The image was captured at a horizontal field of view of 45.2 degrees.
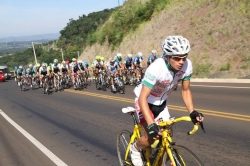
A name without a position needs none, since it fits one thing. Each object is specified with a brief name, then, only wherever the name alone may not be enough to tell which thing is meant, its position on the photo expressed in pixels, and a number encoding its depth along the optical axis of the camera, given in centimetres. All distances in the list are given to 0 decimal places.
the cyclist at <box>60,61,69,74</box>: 2172
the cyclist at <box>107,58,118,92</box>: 1630
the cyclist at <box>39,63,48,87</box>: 2131
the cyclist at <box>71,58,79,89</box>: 2020
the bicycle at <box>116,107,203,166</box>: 322
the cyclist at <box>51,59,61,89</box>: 2032
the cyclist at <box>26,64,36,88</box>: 2554
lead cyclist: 334
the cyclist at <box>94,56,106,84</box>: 1833
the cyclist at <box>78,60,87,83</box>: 2039
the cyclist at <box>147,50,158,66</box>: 1602
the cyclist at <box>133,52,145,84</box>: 1742
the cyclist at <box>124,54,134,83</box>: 1815
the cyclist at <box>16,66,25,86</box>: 2623
